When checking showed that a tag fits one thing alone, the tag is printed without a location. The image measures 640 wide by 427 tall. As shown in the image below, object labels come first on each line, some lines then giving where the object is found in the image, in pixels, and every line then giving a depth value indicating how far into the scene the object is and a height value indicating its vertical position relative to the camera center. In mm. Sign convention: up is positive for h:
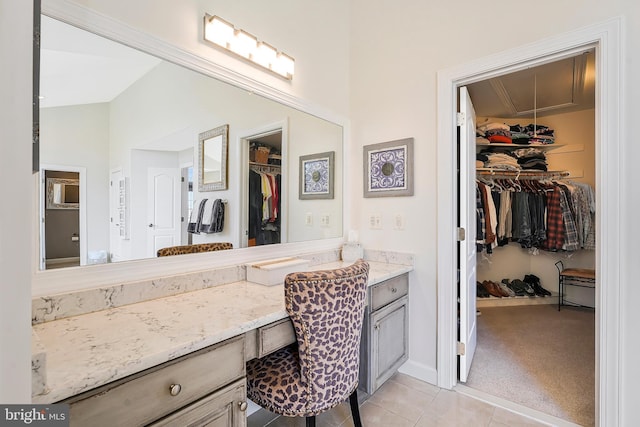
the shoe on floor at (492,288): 3729 -963
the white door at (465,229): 2045 -122
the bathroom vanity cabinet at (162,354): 750 -402
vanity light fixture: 1556 +950
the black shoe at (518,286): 3795 -955
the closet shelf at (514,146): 3580 +807
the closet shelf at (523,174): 3637 +485
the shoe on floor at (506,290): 3766 -1000
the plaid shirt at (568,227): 3377 -164
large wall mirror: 1150 +347
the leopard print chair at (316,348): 1192 -571
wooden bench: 3401 -762
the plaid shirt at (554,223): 3426 -120
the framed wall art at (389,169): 2180 +333
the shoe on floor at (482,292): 3710 -999
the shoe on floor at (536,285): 3814 -942
